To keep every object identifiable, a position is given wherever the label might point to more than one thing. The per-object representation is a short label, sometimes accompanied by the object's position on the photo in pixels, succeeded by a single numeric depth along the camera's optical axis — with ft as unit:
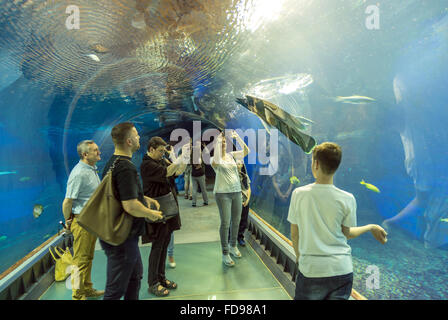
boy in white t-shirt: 3.97
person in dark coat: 7.21
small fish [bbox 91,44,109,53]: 8.59
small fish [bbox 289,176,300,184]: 14.40
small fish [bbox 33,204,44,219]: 13.57
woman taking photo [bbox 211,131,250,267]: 9.55
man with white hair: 7.36
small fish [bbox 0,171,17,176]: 10.84
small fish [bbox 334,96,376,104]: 11.01
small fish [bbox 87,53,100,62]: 9.16
